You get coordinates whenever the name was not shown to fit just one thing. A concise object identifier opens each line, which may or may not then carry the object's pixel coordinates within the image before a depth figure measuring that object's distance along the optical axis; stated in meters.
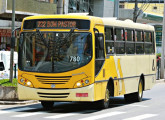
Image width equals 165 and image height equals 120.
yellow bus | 16.58
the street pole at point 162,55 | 38.90
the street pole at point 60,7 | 23.78
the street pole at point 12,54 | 21.27
